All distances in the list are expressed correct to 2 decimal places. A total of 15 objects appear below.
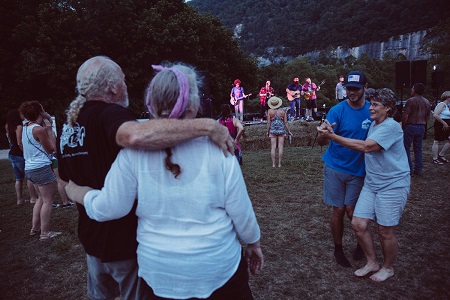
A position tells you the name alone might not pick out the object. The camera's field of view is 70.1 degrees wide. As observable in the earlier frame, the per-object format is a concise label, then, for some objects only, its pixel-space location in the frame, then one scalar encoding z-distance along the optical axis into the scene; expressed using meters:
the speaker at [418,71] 12.57
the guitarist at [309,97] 16.48
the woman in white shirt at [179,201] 1.35
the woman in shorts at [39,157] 4.13
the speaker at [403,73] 12.80
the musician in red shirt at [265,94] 16.54
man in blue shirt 3.21
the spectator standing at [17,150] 5.52
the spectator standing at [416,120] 6.97
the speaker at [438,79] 15.17
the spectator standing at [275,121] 8.45
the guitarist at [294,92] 15.82
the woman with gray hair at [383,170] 2.82
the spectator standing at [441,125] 8.14
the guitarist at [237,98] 15.61
